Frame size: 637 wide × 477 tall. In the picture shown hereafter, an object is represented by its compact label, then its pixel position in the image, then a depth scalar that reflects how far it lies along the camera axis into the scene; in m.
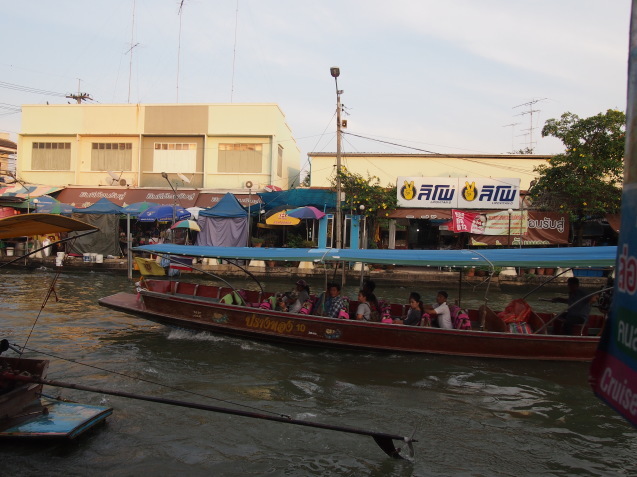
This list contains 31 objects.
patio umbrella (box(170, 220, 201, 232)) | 19.28
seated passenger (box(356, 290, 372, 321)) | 9.05
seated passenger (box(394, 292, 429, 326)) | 8.74
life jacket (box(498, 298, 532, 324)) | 9.22
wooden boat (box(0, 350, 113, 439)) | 4.99
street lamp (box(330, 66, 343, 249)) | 17.00
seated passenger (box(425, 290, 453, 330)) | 8.75
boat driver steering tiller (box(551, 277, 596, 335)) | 8.77
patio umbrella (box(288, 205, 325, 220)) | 19.33
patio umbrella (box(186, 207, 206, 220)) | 20.81
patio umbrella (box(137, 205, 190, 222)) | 20.38
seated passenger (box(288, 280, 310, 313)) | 9.52
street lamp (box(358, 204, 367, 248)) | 20.33
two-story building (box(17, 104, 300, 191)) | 24.22
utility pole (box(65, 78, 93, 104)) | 32.31
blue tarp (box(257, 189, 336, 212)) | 20.47
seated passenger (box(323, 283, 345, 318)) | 9.14
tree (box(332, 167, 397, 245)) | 20.16
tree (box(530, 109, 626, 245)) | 17.89
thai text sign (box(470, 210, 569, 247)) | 19.28
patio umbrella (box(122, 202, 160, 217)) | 20.67
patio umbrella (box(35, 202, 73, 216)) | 21.16
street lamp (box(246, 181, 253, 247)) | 20.34
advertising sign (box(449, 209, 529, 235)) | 19.48
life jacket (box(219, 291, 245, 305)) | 9.92
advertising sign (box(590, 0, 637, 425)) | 1.58
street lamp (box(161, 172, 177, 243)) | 19.91
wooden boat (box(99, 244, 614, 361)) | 8.39
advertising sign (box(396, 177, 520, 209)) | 20.00
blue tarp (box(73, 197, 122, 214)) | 20.52
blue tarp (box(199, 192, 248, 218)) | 20.42
